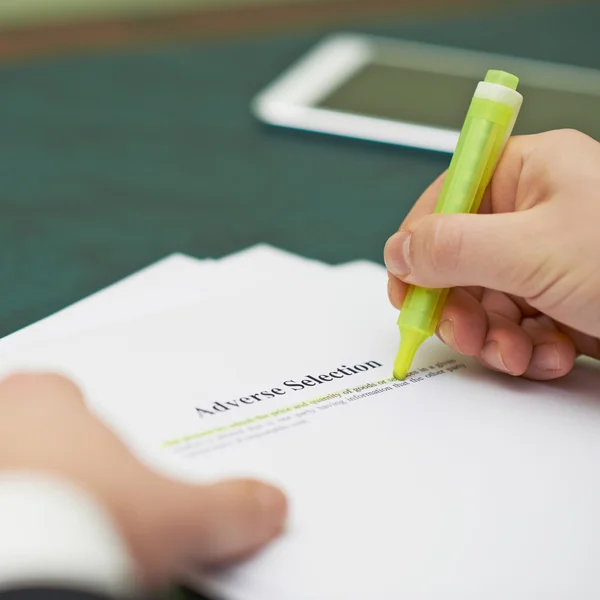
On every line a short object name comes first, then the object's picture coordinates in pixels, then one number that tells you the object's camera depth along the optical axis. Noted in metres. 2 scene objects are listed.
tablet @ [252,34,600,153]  0.81
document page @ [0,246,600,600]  0.51
